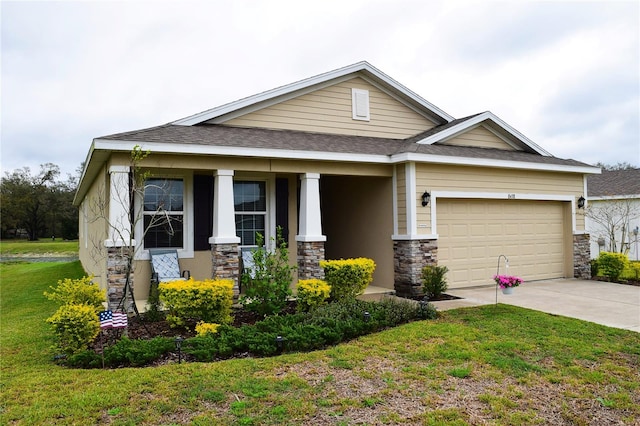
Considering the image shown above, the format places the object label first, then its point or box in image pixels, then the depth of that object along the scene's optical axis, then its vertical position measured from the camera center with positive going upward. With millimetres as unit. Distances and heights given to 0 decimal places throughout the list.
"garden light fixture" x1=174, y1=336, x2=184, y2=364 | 5498 -1406
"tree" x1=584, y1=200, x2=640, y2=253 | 18500 +288
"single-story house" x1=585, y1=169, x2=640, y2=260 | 18625 +396
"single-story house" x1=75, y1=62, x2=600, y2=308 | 9148 +920
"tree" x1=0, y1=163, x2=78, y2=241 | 46625 +2713
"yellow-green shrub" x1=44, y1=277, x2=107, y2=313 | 6840 -969
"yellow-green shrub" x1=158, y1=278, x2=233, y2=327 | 6949 -1090
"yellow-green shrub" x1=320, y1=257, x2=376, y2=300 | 8703 -939
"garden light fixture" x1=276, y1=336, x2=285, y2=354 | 5863 -1470
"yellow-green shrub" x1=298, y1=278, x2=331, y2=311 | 7875 -1145
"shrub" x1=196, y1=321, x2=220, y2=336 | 6457 -1420
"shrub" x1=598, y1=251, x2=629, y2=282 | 12008 -1070
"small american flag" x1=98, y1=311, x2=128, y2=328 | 5816 -1143
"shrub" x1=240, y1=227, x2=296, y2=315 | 7566 -972
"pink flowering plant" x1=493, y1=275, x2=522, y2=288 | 7621 -945
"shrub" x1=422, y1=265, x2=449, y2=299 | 9429 -1166
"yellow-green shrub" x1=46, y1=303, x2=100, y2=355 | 5707 -1195
